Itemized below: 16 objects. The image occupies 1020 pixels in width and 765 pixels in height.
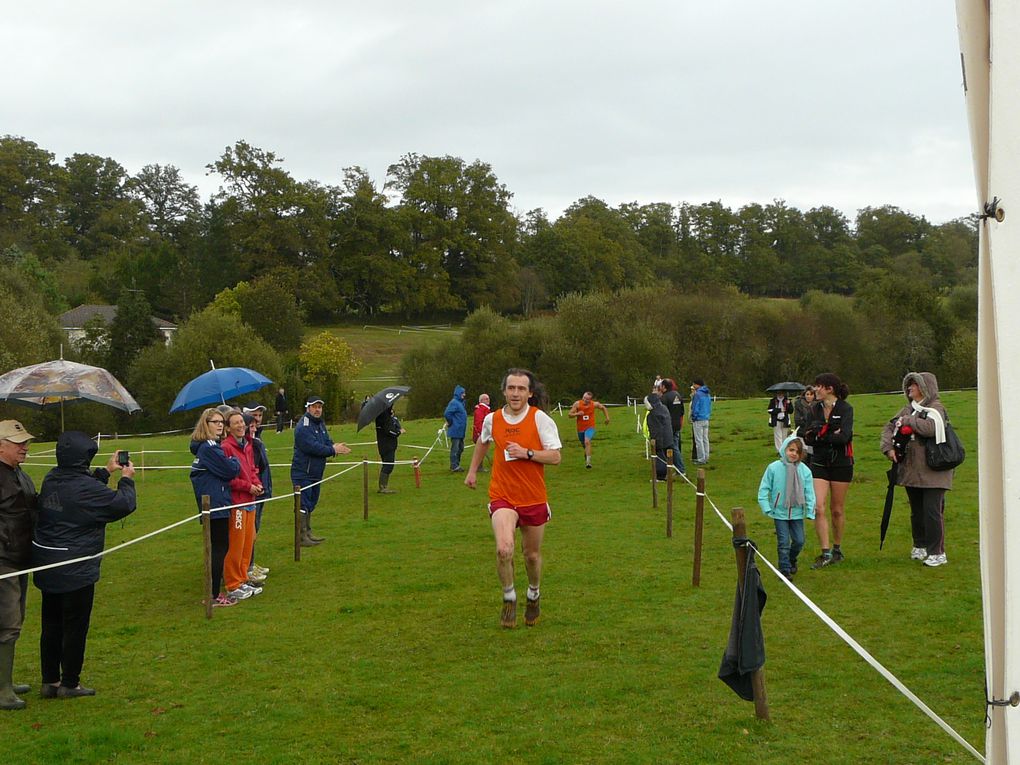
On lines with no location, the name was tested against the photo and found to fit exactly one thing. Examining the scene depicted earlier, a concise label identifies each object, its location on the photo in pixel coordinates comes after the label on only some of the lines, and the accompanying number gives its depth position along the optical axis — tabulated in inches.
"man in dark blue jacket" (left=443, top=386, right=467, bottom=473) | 896.3
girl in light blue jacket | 393.7
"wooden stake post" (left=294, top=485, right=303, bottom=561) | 495.5
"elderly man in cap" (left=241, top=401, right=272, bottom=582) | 458.6
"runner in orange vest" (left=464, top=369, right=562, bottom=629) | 329.4
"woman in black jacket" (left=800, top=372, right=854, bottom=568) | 414.6
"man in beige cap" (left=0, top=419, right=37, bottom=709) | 276.3
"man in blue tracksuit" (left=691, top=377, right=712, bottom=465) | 854.5
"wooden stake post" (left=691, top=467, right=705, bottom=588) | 369.4
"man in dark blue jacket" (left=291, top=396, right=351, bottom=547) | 522.9
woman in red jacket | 412.5
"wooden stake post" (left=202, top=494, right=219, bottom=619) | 372.5
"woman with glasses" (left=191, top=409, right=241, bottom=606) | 392.8
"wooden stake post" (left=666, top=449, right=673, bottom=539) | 509.0
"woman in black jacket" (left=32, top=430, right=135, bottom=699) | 281.9
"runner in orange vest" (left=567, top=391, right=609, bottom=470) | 901.2
